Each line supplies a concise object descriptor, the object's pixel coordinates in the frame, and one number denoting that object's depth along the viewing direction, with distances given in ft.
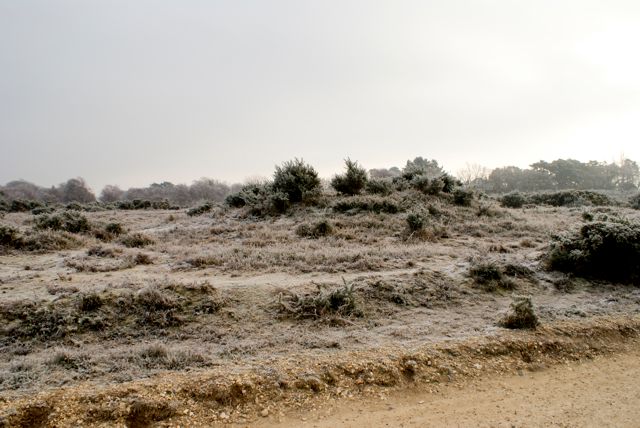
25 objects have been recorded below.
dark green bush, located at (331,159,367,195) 64.13
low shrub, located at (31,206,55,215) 79.71
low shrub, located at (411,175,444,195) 64.69
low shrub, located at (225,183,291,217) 57.98
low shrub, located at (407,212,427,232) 45.86
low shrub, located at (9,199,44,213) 90.99
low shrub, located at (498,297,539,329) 22.08
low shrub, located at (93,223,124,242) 47.67
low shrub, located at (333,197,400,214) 55.98
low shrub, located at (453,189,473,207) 62.28
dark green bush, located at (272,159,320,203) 60.03
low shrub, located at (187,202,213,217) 66.80
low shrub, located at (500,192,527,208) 91.81
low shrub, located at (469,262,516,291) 28.50
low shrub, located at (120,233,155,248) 44.11
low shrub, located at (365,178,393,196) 63.36
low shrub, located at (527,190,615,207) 96.53
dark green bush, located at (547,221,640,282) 30.55
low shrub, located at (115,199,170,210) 100.58
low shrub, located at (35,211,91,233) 47.09
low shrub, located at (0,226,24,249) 38.09
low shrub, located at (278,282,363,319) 23.53
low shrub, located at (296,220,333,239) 45.11
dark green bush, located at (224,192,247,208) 66.23
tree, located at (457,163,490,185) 186.35
